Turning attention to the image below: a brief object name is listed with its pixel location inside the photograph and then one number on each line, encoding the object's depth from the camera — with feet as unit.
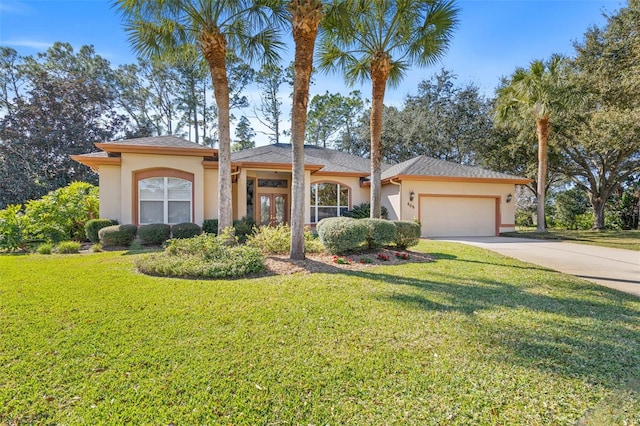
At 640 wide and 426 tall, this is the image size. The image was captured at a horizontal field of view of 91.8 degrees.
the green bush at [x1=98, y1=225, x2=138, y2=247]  36.78
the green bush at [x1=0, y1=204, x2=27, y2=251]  34.78
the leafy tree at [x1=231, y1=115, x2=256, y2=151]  108.88
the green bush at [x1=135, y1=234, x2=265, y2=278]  22.82
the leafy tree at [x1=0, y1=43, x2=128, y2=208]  73.87
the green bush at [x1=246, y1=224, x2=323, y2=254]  30.42
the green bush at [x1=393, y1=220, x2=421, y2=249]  31.96
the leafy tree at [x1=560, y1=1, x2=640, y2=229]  44.19
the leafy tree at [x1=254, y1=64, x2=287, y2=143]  104.63
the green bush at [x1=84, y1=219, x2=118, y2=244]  39.37
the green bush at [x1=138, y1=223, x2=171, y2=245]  38.06
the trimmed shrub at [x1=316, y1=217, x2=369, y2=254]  28.14
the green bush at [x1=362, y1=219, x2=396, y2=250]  29.78
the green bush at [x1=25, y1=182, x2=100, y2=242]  38.78
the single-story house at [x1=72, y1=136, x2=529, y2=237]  43.37
